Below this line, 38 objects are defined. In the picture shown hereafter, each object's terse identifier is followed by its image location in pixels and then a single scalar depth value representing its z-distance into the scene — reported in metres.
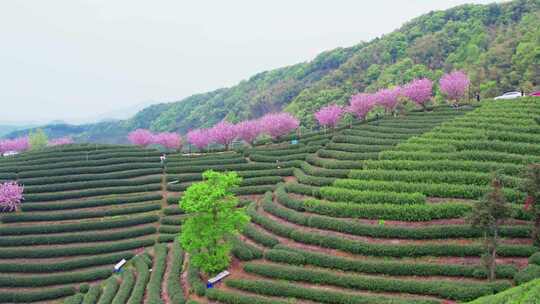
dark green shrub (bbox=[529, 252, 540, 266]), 19.29
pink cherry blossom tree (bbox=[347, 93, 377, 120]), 48.91
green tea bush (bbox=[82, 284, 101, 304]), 27.83
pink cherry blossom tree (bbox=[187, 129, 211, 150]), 56.66
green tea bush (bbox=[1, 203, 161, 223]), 37.41
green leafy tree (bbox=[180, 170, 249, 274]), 23.50
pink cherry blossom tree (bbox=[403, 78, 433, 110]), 47.19
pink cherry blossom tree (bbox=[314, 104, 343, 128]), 50.34
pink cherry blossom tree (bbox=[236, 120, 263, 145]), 54.03
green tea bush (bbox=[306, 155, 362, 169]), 33.32
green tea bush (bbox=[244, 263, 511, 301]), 18.67
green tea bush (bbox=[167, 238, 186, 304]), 23.80
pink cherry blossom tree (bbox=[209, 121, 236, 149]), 53.88
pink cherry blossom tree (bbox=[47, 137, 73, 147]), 84.00
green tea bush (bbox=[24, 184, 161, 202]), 40.19
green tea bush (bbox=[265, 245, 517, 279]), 20.23
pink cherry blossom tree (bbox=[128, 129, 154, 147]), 62.69
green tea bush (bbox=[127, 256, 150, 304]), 25.25
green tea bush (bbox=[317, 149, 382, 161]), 34.25
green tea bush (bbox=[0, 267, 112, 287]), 31.12
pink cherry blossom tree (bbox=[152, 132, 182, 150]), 59.56
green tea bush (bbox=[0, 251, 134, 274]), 32.38
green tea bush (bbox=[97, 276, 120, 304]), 26.62
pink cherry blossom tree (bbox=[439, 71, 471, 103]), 46.78
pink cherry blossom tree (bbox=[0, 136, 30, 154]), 70.41
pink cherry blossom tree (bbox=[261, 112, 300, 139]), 51.19
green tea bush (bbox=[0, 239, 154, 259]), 33.62
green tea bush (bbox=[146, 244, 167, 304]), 24.73
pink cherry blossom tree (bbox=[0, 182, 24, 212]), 37.34
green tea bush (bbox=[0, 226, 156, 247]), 34.84
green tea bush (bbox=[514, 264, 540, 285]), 18.08
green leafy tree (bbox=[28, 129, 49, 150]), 85.01
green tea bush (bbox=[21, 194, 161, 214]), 38.75
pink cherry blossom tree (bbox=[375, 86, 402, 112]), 48.41
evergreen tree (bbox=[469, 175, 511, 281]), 18.88
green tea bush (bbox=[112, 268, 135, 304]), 25.83
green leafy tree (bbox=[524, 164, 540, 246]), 19.56
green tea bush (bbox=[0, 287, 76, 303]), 30.16
